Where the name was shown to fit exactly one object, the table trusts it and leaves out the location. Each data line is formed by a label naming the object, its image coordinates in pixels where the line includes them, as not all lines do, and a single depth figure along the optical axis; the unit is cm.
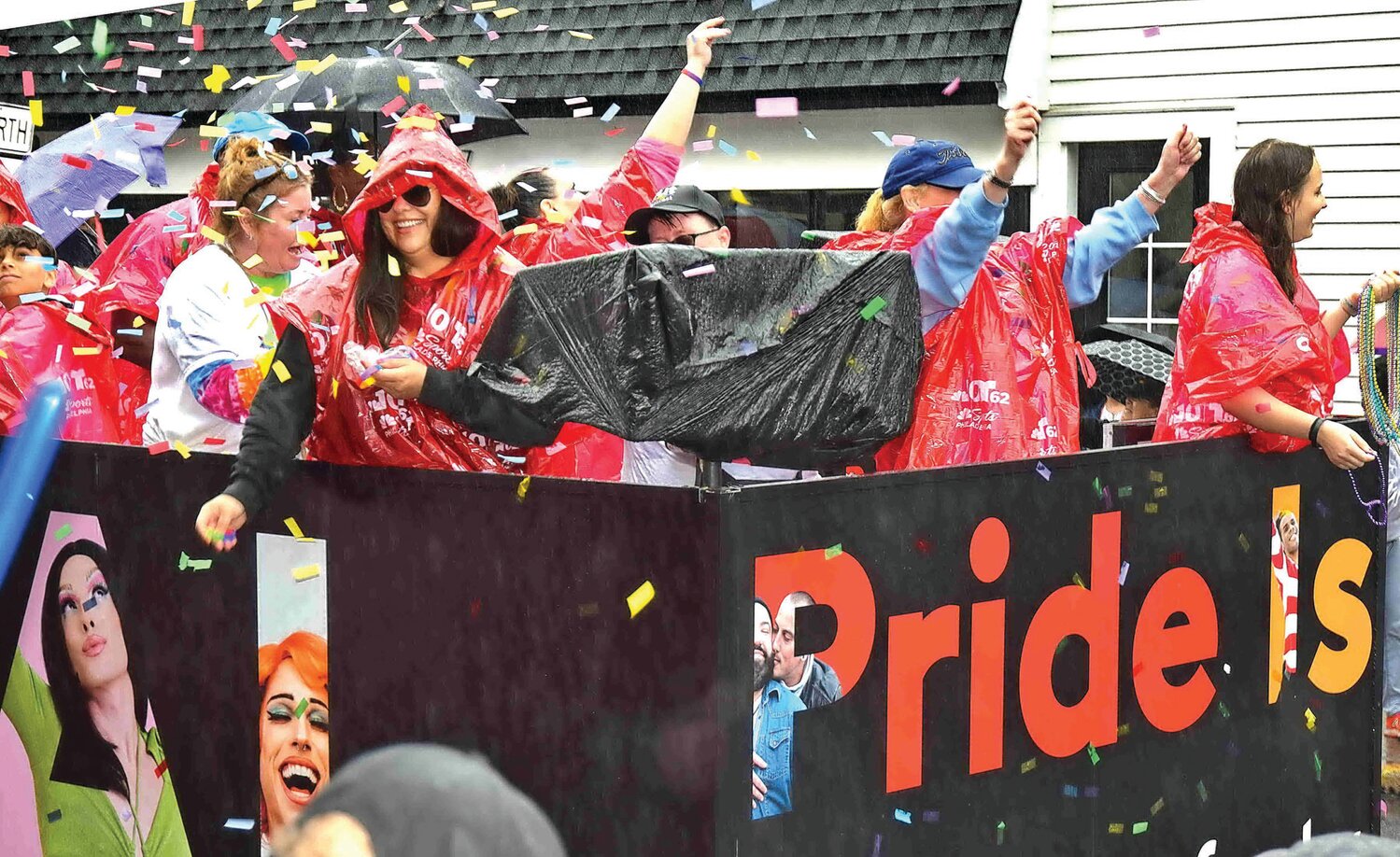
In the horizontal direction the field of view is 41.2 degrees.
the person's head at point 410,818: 160
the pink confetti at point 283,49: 1294
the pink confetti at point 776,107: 1142
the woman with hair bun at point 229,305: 473
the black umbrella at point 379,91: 777
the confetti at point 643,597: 350
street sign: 909
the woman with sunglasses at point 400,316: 410
